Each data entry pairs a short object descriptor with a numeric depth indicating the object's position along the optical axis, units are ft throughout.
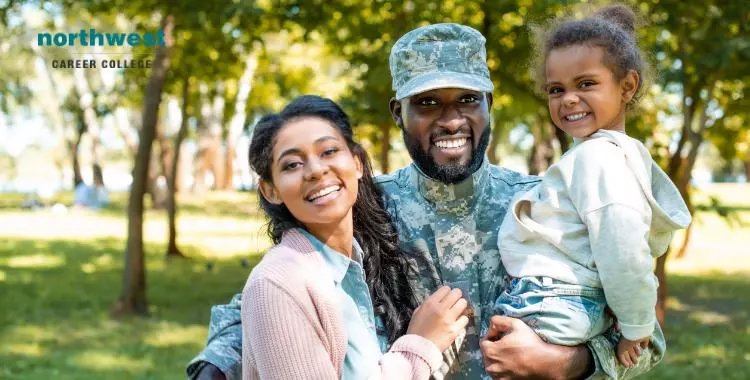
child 9.16
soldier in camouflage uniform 10.33
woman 7.67
